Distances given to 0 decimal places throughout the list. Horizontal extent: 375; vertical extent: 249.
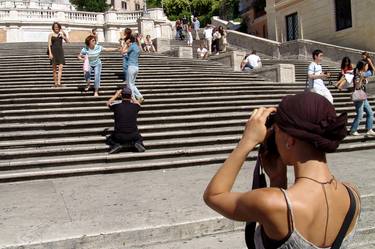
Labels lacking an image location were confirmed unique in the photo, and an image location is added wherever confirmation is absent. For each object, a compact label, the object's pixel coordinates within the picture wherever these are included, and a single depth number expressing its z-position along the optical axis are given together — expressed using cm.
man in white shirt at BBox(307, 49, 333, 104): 1169
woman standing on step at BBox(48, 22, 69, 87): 1338
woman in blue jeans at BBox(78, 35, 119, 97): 1295
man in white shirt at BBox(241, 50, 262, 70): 1825
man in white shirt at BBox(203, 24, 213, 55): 2509
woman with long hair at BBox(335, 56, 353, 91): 1565
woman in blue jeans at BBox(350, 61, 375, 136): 1137
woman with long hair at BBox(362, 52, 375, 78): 1573
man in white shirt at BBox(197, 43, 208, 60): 2211
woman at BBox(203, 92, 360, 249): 164
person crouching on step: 940
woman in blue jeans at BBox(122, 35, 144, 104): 1212
